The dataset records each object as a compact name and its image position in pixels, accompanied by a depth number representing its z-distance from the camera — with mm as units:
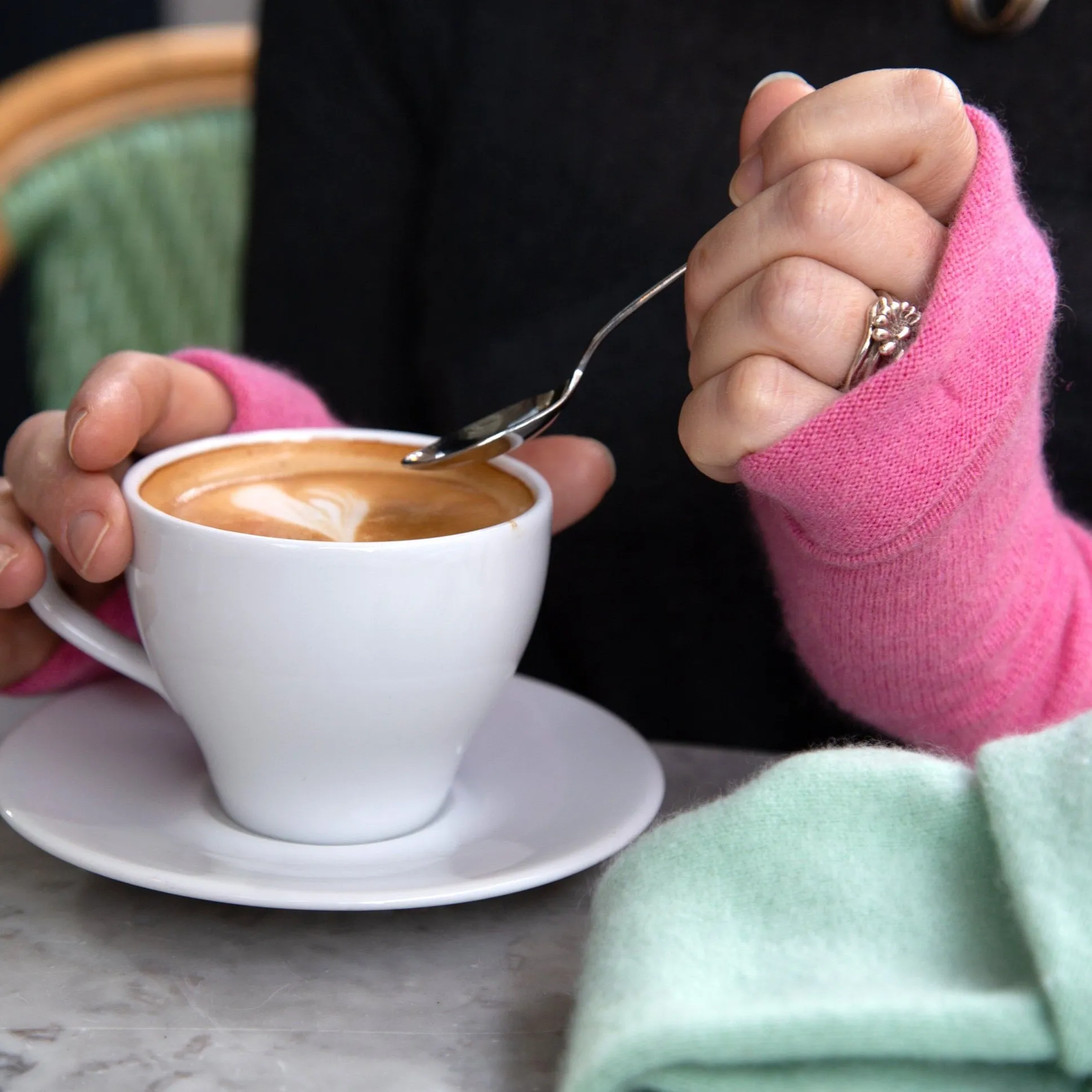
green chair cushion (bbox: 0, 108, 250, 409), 991
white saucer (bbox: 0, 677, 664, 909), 499
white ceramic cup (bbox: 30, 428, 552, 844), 507
